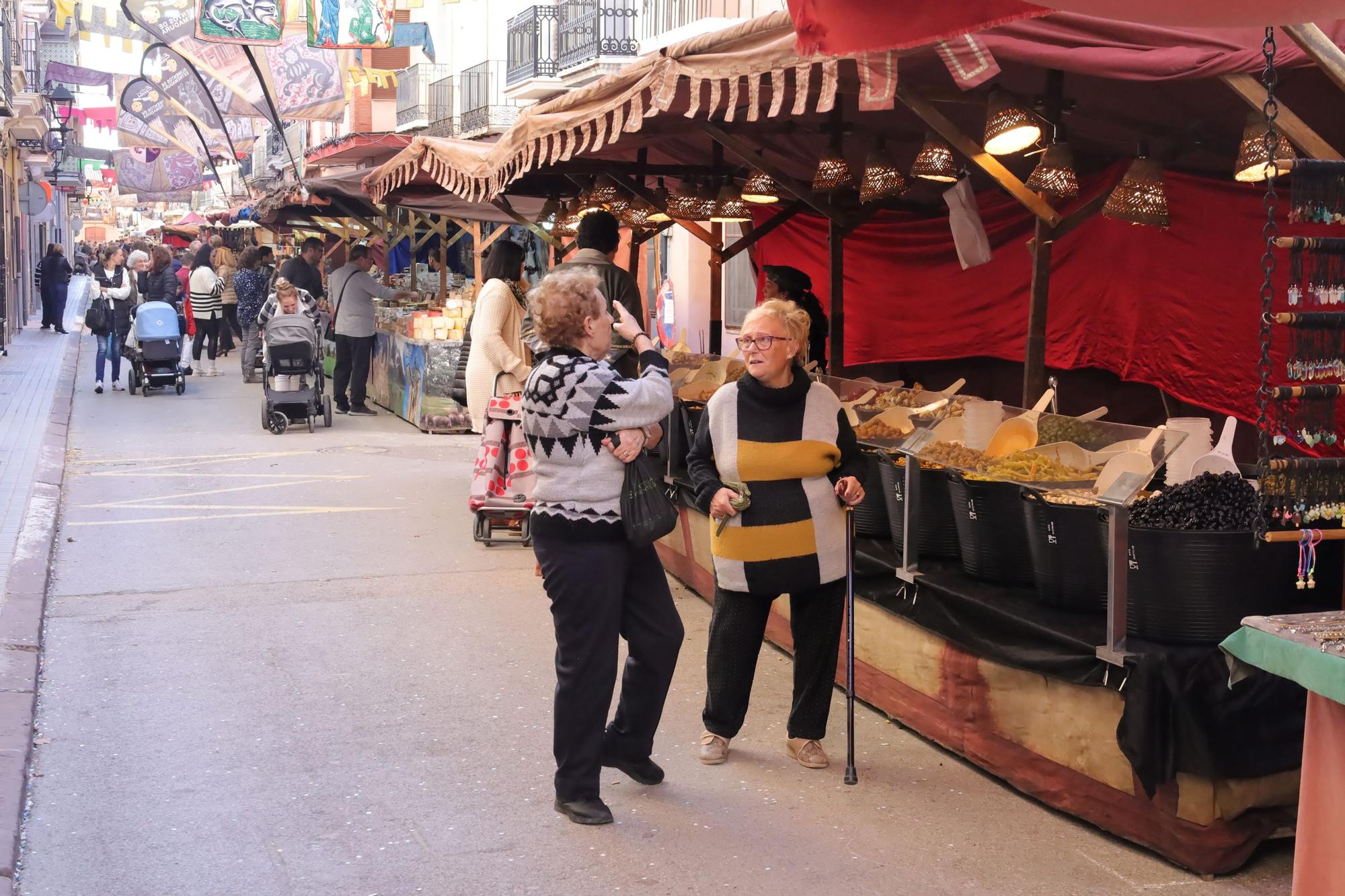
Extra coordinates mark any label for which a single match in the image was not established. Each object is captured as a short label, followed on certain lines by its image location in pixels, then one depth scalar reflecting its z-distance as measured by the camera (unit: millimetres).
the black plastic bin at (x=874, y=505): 6539
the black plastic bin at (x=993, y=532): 5328
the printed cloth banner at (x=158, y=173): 49438
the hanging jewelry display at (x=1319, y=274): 3848
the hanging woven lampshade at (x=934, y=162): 7211
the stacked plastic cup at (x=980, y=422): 6449
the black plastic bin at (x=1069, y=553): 4820
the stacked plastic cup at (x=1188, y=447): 5152
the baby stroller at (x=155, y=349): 18281
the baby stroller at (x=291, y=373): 15070
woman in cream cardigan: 9398
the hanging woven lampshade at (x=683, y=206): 10773
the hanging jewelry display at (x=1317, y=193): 3816
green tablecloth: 3189
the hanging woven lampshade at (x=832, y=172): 8383
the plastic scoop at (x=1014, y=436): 6207
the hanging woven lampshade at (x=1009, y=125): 6379
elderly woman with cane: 5168
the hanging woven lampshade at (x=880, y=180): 8133
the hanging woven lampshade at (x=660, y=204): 11281
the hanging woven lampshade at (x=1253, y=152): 5391
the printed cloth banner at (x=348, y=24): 19469
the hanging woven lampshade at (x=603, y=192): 11414
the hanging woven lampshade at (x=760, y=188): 10320
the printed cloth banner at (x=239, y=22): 18078
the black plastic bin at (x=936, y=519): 5859
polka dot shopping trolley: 9102
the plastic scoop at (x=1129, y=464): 5145
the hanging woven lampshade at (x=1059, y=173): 6676
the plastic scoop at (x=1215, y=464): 4801
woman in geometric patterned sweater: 4648
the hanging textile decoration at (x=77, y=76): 40938
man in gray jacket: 17375
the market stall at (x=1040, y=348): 4418
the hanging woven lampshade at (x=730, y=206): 10500
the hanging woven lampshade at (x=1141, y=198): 6711
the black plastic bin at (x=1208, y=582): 4414
